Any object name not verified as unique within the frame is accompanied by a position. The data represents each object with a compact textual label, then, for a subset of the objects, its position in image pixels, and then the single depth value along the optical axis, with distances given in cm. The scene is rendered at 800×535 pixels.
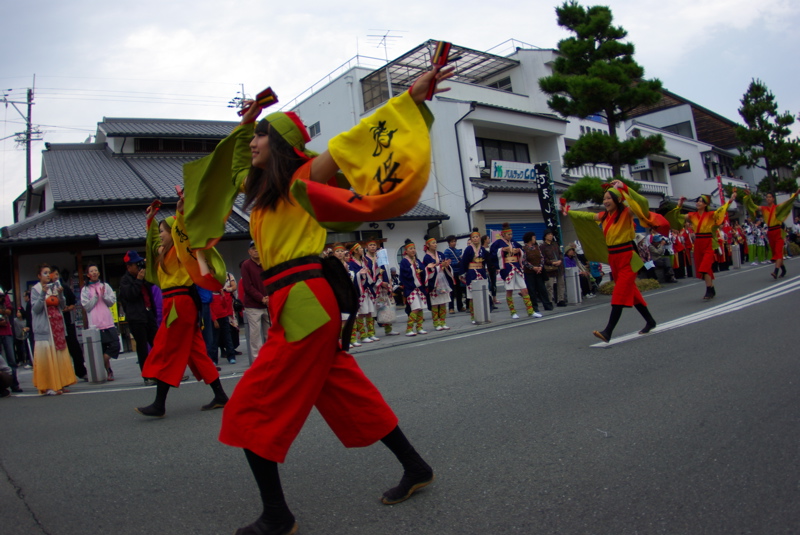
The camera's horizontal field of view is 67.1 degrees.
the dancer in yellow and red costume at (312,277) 248
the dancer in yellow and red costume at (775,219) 1423
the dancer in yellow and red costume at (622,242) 719
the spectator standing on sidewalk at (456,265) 1511
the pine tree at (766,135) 3462
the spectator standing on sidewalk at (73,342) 973
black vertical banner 1573
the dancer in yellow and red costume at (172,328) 552
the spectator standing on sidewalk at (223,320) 1039
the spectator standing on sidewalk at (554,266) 1382
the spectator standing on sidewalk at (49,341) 851
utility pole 3039
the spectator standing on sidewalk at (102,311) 958
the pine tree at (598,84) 1727
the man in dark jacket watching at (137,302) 852
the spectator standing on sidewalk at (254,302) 927
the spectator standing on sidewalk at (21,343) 1284
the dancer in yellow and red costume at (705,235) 1167
